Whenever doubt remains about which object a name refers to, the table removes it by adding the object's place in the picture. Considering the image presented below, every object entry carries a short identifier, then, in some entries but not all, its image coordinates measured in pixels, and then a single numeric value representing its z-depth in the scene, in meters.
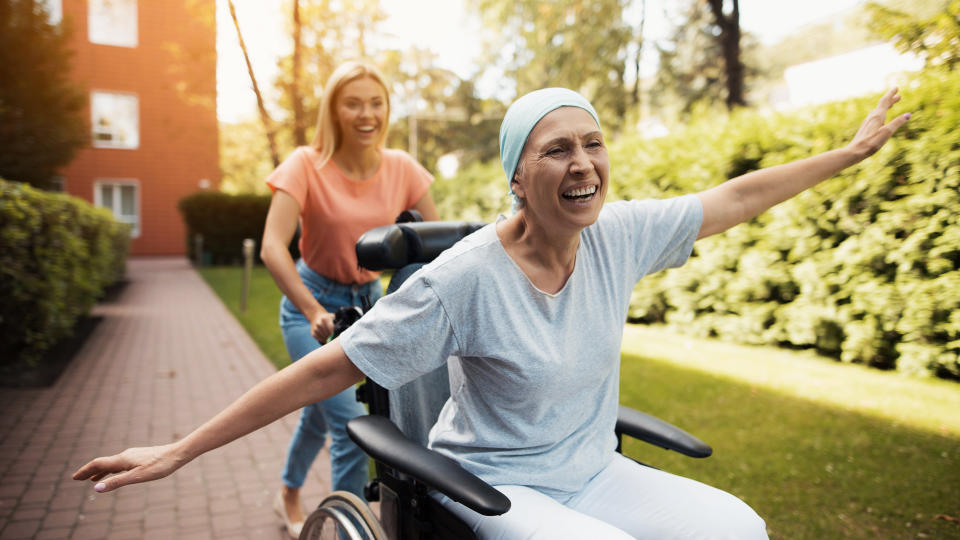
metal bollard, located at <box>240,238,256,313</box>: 10.25
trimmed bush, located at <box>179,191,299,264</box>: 19.91
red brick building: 22.97
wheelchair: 1.54
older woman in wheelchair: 1.61
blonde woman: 2.60
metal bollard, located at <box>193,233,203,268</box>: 19.66
